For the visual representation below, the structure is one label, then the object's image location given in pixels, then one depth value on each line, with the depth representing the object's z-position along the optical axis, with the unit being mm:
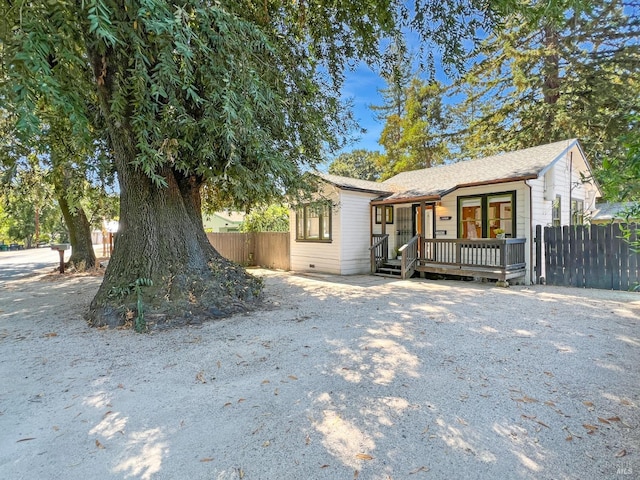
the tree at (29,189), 10368
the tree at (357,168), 30312
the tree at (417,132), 20281
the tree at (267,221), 15477
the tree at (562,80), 12367
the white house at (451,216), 9070
